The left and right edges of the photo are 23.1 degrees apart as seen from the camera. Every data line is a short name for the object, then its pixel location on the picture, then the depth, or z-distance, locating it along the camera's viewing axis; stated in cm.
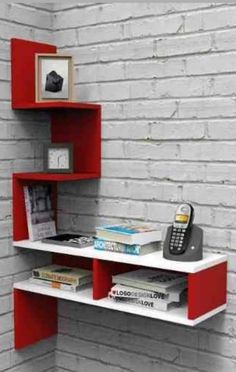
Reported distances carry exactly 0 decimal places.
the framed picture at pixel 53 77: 188
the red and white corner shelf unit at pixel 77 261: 158
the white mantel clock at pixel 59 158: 191
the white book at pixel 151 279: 165
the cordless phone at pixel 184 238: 160
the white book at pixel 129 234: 168
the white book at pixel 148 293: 162
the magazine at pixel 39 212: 195
